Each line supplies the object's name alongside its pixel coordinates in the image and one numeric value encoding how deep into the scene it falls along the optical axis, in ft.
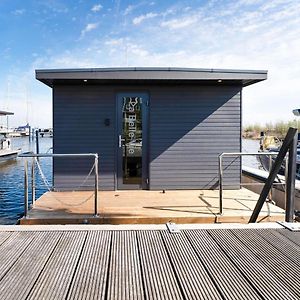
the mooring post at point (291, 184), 10.95
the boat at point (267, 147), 27.55
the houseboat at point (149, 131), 19.47
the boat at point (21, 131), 185.14
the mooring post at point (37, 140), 24.90
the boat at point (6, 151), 63.62
